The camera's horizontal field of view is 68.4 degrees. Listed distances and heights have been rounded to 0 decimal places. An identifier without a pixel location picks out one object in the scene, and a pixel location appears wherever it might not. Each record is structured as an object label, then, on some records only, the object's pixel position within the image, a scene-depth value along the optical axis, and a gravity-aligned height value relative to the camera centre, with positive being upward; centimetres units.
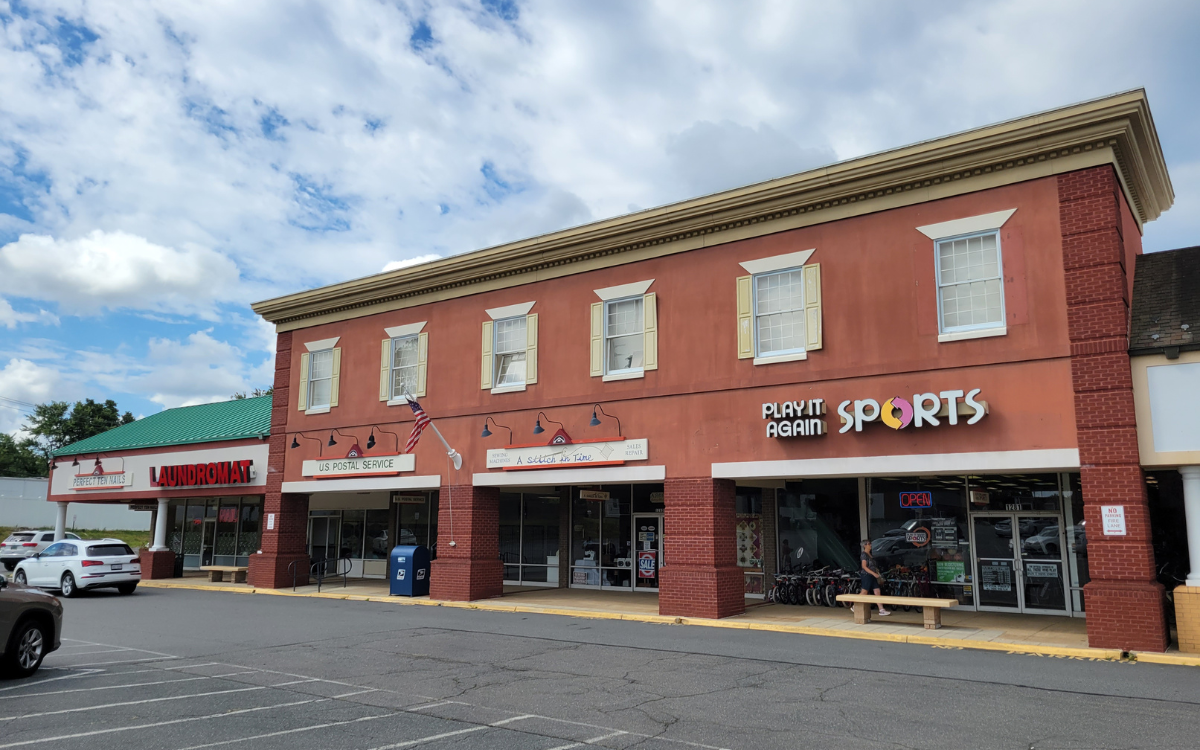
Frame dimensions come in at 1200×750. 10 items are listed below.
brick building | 1456 +276
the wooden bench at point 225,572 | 2828 -168
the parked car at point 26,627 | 1077 -133
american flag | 2184 +243
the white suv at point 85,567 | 2392 -124
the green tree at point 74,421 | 8475 +962
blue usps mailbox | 2258 -124
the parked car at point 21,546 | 3644 -106
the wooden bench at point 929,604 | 1539 -138
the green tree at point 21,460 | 8825 +606
